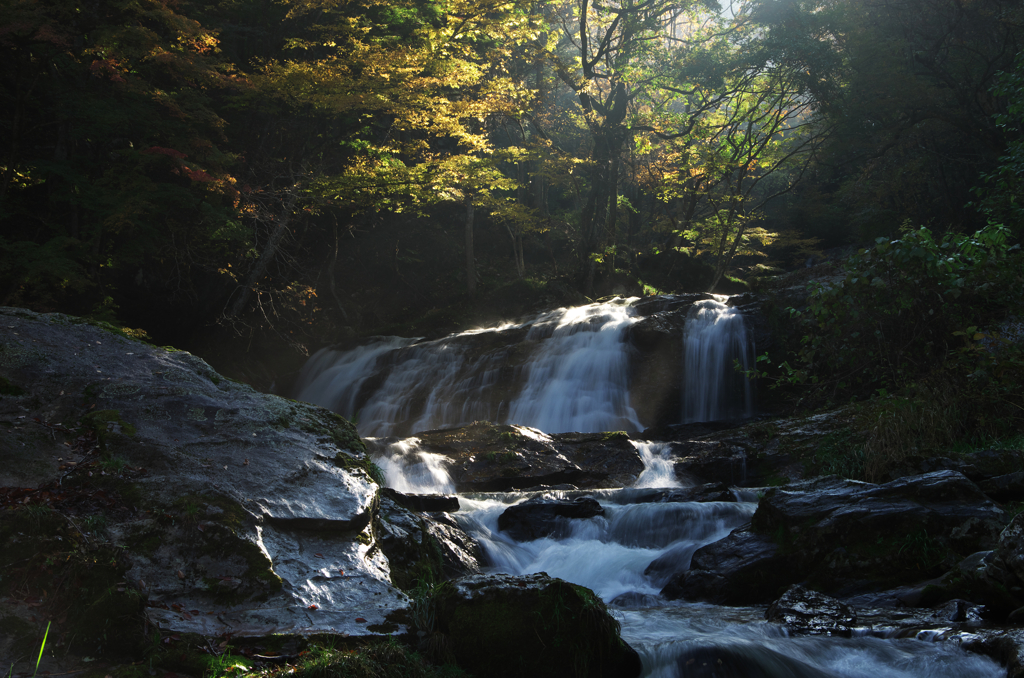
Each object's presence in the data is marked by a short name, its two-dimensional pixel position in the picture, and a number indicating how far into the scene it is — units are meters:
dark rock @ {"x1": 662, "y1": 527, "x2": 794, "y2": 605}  5.18
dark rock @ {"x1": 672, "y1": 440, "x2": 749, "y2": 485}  9.05
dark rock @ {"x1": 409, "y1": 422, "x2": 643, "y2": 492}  9.05
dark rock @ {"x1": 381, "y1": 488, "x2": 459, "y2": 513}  7.00
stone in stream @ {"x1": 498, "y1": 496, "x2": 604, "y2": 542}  6.85
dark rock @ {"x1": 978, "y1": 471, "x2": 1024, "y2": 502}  5.57
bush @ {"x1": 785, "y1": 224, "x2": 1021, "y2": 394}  7.44
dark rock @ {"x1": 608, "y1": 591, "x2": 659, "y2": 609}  5.37
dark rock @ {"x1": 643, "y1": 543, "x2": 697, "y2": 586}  5.95
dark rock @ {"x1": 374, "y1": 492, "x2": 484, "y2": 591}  4.50
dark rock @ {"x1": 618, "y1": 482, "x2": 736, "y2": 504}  7.31
